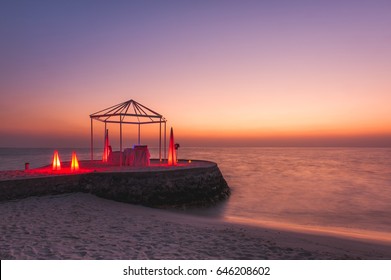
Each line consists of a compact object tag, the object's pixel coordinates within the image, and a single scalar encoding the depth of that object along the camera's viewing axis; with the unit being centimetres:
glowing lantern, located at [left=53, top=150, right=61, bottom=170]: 1588
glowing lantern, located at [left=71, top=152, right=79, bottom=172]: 1560
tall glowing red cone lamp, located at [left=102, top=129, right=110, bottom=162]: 2050
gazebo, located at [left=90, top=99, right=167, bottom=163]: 1817
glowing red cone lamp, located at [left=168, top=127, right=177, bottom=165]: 1862
